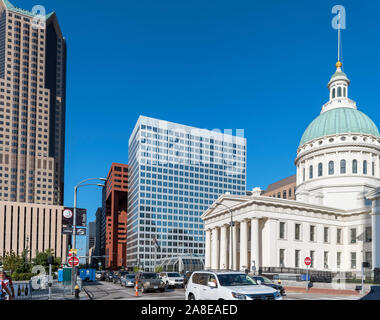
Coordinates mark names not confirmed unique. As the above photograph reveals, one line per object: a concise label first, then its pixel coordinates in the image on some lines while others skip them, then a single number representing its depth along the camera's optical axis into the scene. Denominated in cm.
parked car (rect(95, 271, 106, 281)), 7769
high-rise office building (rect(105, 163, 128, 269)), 19775
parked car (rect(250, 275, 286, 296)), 2900
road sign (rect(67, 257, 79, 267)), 3077
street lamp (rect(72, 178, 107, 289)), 3216
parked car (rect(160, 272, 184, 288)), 3978
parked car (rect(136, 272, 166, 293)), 3256
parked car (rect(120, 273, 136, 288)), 4300
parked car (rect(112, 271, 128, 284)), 5614
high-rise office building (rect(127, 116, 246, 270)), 15612
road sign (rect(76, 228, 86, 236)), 3178
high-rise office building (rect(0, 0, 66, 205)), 16988
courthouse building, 6738
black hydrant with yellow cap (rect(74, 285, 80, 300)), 2652
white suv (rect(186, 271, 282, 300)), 1477
